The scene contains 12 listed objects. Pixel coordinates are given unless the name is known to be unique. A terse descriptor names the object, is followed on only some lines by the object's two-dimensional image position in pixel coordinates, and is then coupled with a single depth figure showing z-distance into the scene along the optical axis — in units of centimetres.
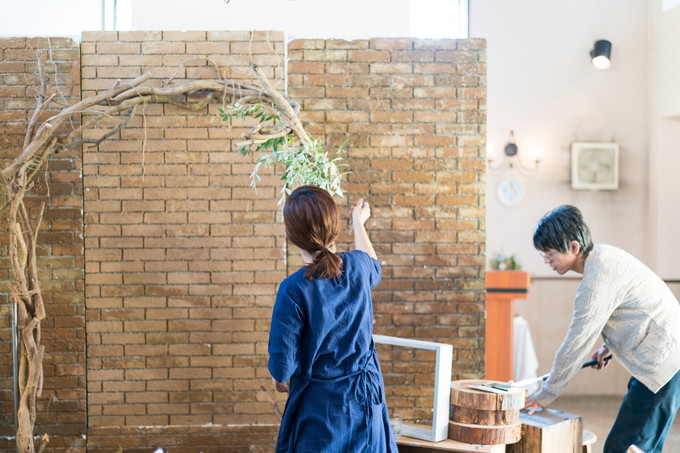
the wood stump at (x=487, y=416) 304
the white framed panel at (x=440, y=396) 307
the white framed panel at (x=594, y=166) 749
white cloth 676
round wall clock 761
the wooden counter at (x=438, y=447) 301
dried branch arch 394
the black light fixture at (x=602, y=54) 738
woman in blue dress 237
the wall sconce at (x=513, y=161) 759
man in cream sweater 301
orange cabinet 579
